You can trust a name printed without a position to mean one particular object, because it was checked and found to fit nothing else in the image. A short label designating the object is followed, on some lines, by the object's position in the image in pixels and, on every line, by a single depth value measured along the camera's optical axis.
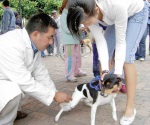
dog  1.97
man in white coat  2.07
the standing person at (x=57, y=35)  7.39
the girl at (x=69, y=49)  3.89
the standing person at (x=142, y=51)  5.87
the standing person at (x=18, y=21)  8.11
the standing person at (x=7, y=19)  6.50
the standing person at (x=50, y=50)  7.52
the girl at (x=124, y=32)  2.04
